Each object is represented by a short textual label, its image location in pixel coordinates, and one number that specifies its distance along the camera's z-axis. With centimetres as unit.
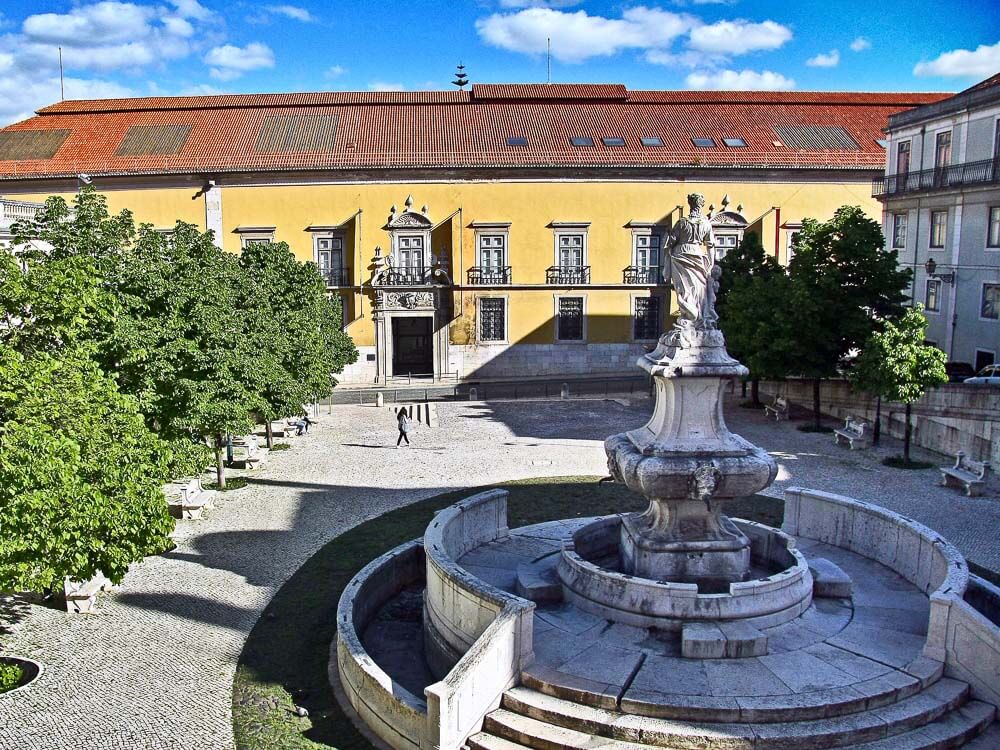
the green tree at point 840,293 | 2820
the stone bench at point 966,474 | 2159
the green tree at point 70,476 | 1153
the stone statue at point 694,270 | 1293
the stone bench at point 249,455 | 2467
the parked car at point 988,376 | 2900
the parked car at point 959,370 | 3197
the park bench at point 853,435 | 2692
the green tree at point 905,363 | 2486
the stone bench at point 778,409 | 3142
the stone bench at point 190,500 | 1984
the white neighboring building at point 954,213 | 3366
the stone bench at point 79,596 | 1443
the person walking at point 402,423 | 2770
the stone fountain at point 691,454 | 1254
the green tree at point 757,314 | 2933
